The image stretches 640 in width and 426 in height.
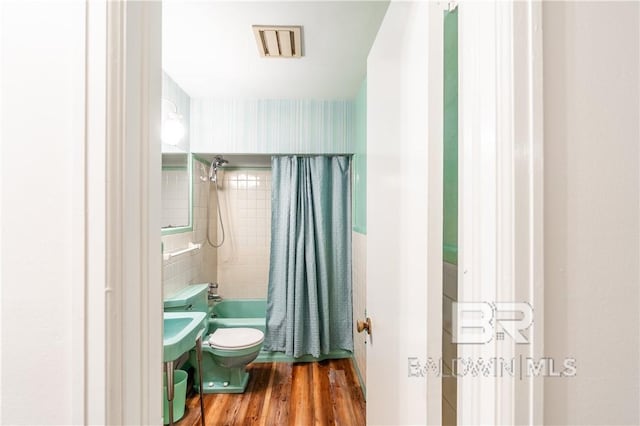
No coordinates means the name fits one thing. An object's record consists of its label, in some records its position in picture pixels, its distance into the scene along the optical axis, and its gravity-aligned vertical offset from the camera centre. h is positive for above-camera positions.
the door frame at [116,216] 0.49 -0.01
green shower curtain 2.80 -0.41
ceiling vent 1.62 +1.00
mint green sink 1.43 -0.64
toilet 2.22 -1.07
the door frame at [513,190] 0.49 +0.04
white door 0.63 +0.00
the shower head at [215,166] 2.98 +0.48
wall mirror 2.26 +0.17
